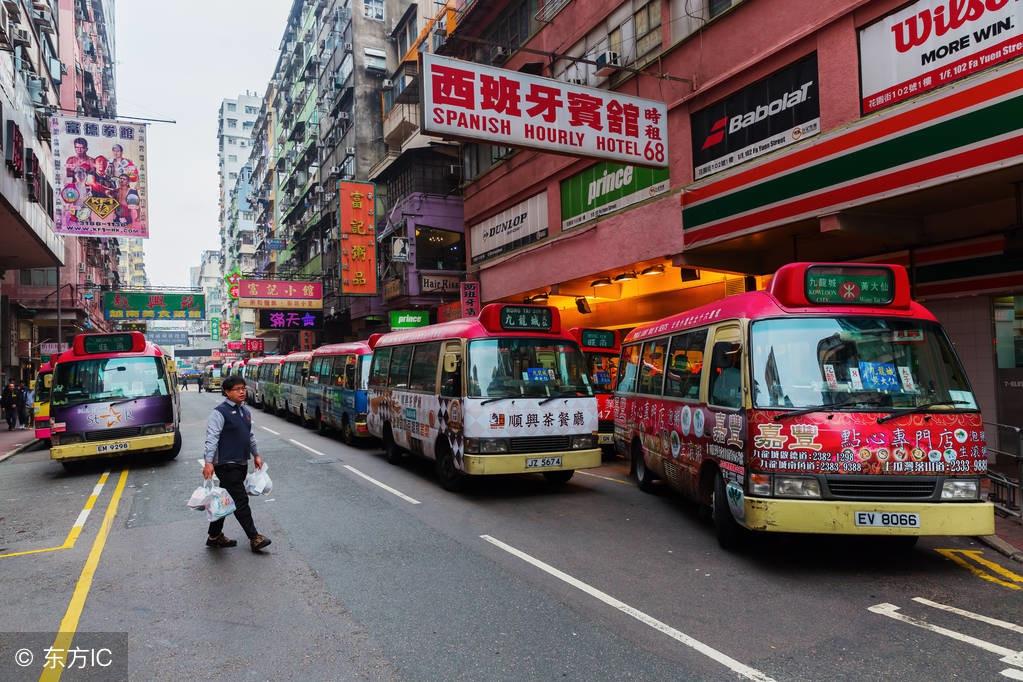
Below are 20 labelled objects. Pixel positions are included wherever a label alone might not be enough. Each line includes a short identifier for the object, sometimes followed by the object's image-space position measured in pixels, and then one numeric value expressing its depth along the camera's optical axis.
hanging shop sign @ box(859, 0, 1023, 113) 9.19
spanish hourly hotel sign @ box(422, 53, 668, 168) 10.13
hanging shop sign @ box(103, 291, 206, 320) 40.62
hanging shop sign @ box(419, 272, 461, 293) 28.92
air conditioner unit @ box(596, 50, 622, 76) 17.27
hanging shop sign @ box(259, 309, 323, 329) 39.16
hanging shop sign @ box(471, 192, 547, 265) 21.50
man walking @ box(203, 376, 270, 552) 6.84
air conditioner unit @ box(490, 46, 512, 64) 23.05
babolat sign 12.32
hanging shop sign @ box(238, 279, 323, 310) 36.31
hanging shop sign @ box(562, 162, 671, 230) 16.50
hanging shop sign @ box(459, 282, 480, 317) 25.12
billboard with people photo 16.58
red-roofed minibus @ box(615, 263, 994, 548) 5.69
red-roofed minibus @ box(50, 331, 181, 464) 12.30
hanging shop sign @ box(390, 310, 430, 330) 29.39
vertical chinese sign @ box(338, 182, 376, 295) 30.86
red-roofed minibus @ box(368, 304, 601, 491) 9.45
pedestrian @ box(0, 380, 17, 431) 23.44
